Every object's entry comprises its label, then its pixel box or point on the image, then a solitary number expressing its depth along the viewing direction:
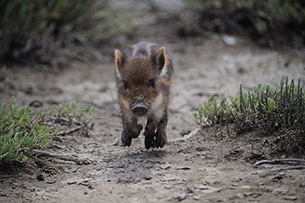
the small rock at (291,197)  8.16
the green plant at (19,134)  9.70
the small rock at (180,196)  8.54
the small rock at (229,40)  20.62
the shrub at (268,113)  9.78
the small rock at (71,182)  9.78
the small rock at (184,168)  9.86
